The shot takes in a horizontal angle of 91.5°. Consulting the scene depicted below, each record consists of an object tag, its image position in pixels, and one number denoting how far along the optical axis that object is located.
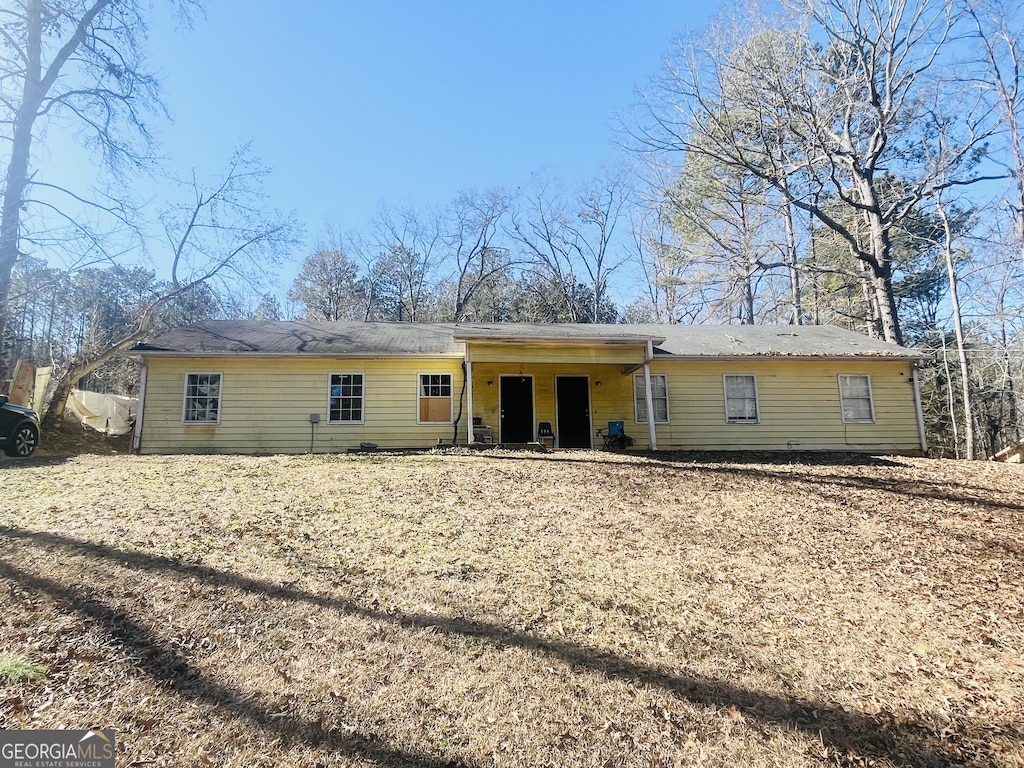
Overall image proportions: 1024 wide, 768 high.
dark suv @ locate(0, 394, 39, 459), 9.98
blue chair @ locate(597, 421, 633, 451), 12.21
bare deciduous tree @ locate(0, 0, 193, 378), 11.41
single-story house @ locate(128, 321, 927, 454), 11.68
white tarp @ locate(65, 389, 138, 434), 16.17
